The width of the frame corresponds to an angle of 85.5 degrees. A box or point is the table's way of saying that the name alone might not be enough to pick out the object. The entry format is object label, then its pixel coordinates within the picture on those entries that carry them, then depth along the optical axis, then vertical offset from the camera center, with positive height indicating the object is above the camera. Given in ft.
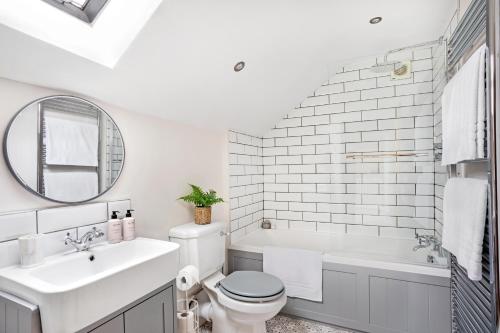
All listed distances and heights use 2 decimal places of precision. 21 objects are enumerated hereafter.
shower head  8.00 +2.98
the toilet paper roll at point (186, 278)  6.27 -2.62
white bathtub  7.23 -2.69
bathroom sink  3.42 -1.72
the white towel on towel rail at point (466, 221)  4.07 -0.96
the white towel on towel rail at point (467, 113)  4.04 +0.84
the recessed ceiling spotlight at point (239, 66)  7.04 +2.65
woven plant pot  7.51 -1.35
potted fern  7.47 -1.01
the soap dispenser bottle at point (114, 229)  5.58 -1.29
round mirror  4.50 +0.36
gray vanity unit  3.52 -2.33
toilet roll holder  6.41 -3.74
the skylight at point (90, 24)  4.10 +2.42
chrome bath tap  7.16 -2.21
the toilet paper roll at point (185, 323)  6.39 -3.72
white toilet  6.28 -2.97
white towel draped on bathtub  8.14 -3.23
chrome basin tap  5.00 -1.37
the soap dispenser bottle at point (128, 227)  5.78 -1.28
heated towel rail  3.88 -1.46
